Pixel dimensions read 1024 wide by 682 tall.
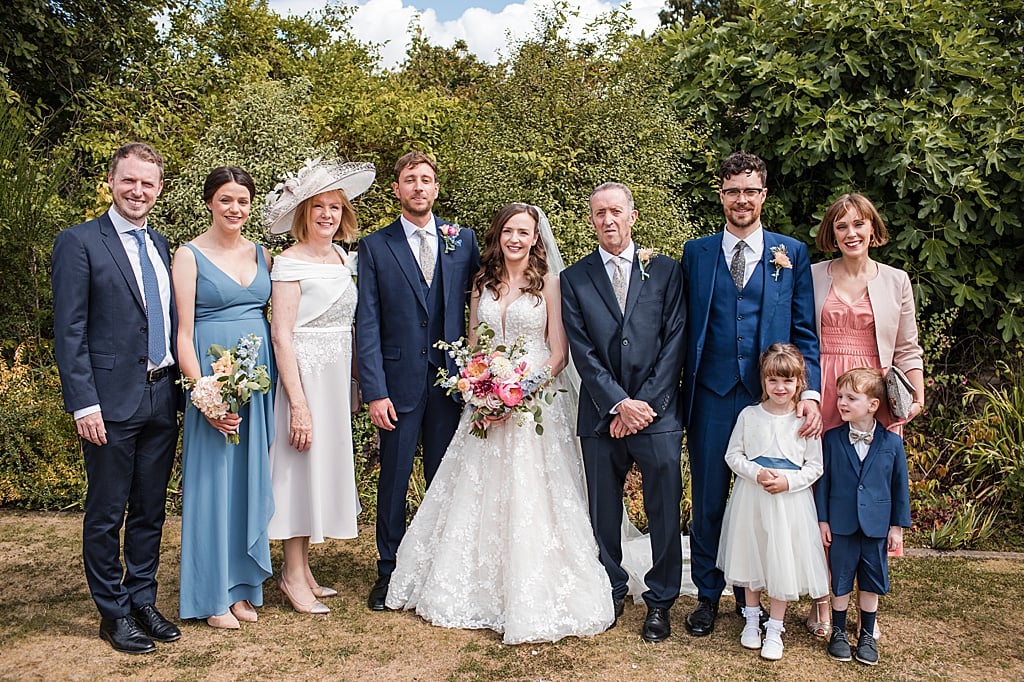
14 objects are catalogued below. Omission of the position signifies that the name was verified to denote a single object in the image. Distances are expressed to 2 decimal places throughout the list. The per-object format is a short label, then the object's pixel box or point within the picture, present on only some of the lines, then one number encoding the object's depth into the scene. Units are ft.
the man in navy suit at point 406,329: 14.89
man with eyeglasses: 13.47
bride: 13.79
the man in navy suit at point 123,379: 12.70
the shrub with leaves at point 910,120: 20.85
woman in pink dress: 13.56
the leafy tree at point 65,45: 28.66
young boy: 12.79
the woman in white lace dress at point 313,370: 14.49
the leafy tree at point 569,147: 20.70
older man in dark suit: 13.78
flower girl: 12.89
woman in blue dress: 13.76
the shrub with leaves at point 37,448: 21.86
